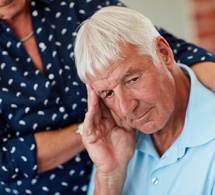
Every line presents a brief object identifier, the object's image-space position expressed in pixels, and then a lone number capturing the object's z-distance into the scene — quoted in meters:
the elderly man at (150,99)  0.88
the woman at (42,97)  1.04
